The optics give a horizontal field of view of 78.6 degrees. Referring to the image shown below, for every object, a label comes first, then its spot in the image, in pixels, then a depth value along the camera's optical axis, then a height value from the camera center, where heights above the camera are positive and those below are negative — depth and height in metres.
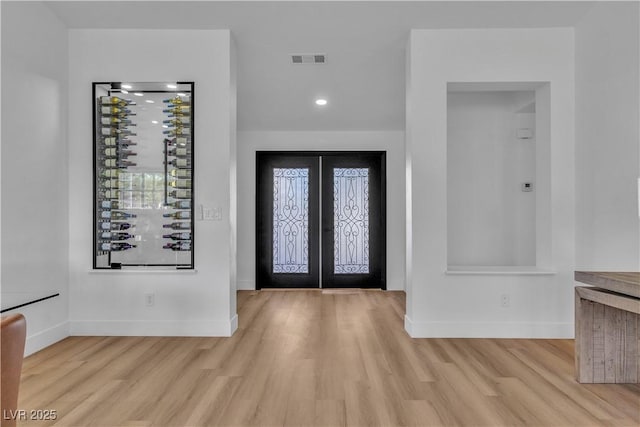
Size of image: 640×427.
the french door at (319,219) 6.12 -0.09
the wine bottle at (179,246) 3.52 -0.29
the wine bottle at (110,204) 3.52 +0.09
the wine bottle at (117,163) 3.52 +0.46
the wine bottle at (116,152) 3.52 +0.55
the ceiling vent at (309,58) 3.88 +1.56
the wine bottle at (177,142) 3.52 +0.64
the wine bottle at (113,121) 3.53 +0.84
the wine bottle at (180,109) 3.52 +0.94
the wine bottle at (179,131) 3.52 +0.74
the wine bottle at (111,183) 3.53 +0.28
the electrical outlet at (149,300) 3.50 -0.77
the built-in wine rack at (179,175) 3.51 +0.35
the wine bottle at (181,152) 3.51 +0.55
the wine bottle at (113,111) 3.52 +0.93
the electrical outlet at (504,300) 3.47 -0.78
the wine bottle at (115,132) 3.53 +0.74
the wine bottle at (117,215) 3.52 -0.01
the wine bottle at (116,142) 3.53 +0.65
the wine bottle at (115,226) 3.52 -0.11
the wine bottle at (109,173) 3.53 +0.37
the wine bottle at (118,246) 3.52 -0.29
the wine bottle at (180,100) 3.52 +1.02
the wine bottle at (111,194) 3.53 +0.18
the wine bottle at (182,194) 3.51 +0.17
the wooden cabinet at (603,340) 2.40 -0.79
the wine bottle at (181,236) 3.51 -0.20
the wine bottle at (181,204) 3.51 +0.08
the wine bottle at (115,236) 3.52 -0.20
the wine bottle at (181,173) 3.52 +0.36
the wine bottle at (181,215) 3.51 -0.01
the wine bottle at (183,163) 3.51 +0.45
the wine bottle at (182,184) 3.52 +0.26
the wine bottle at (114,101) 3.52 +1.02
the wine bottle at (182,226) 3.51 -0.11
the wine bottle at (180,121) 3.52 +0.83
